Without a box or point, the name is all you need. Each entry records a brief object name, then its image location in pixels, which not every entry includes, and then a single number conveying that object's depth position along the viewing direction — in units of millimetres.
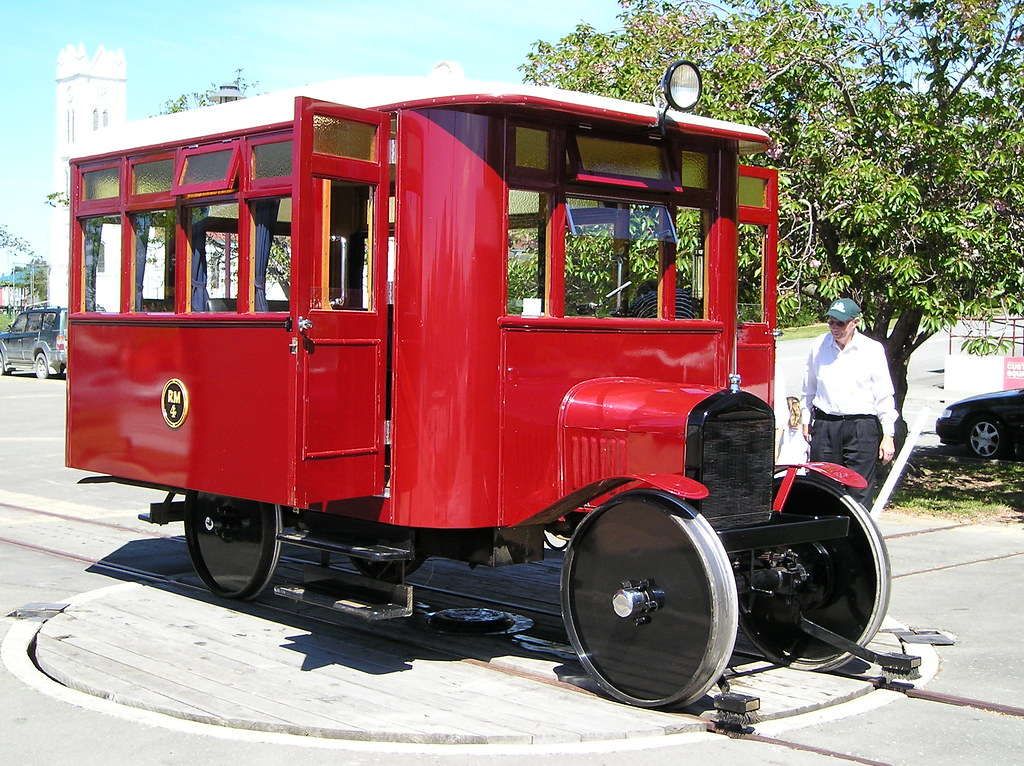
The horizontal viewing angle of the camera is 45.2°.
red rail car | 5742
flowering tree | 10953
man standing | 7609
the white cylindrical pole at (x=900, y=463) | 7391
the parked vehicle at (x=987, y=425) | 16406
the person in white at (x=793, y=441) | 9609
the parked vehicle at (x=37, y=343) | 30438
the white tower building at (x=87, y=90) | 78250
